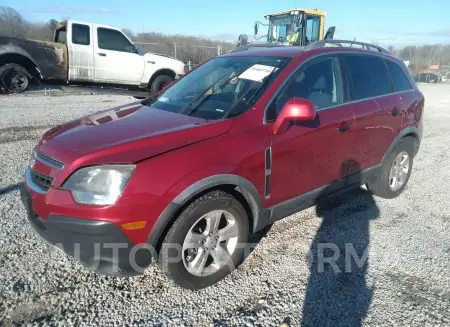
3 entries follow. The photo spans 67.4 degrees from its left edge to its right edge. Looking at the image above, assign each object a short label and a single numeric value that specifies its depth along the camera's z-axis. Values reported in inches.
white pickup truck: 371.6
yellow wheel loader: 501.4
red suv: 83.4
